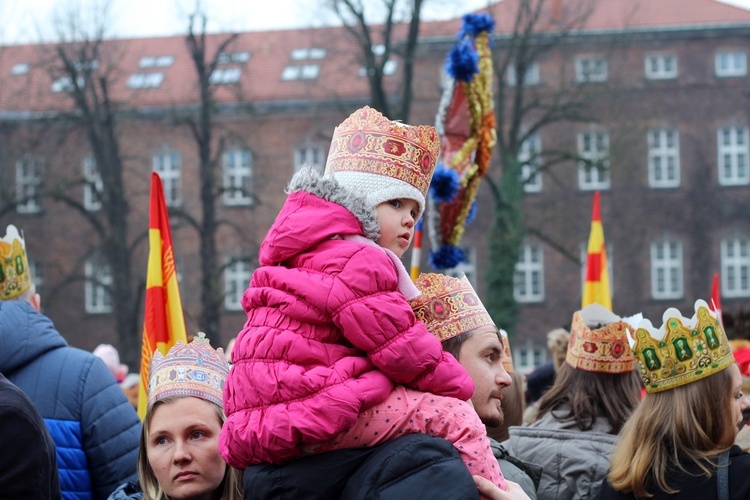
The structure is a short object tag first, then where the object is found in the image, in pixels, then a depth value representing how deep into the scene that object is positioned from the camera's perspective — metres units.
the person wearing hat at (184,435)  3.78
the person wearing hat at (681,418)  3.95
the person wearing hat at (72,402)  4.54
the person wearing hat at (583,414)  4.95
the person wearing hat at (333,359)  3.05
